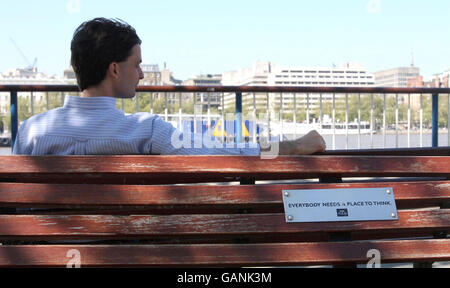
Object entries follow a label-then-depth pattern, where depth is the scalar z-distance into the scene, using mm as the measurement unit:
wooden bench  2064
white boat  7785
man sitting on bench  2240
